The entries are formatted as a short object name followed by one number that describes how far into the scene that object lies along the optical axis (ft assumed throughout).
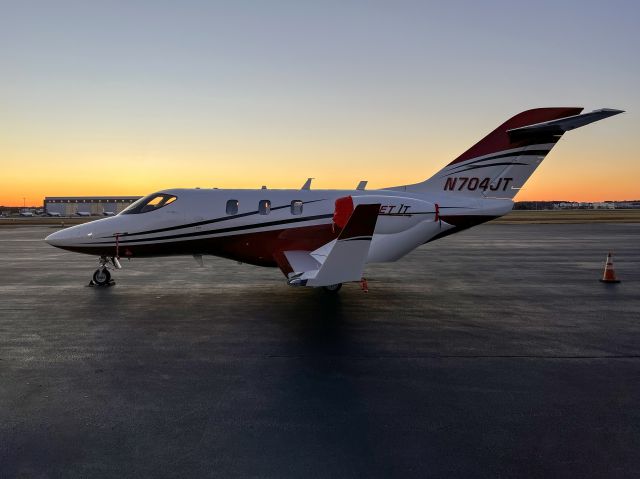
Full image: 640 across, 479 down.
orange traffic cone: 45.29
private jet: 39.88
